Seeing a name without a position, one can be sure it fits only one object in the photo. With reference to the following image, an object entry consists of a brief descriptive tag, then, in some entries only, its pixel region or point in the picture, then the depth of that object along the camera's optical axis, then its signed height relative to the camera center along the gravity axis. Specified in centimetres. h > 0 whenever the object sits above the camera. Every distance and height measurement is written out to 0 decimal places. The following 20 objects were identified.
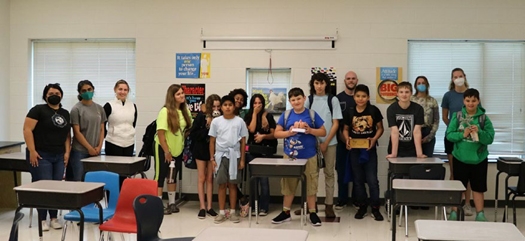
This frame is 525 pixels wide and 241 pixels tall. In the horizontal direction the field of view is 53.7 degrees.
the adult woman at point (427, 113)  638 -3
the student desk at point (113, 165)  536 -60
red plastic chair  398 -73
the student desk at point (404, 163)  540 -55
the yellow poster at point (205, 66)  716 +58
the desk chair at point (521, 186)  544 -79
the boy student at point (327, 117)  600 -9
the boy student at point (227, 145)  588 -42
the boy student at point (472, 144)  546 -35
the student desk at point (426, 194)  409 -67
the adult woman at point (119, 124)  607 -20
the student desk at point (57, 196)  383 -67
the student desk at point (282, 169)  534 -62
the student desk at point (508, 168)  561 -62
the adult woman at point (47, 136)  521 -30
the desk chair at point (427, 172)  508 -60
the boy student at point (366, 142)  609 -41
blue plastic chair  428 -71
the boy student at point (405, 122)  595 -13
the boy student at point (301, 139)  566 -33
